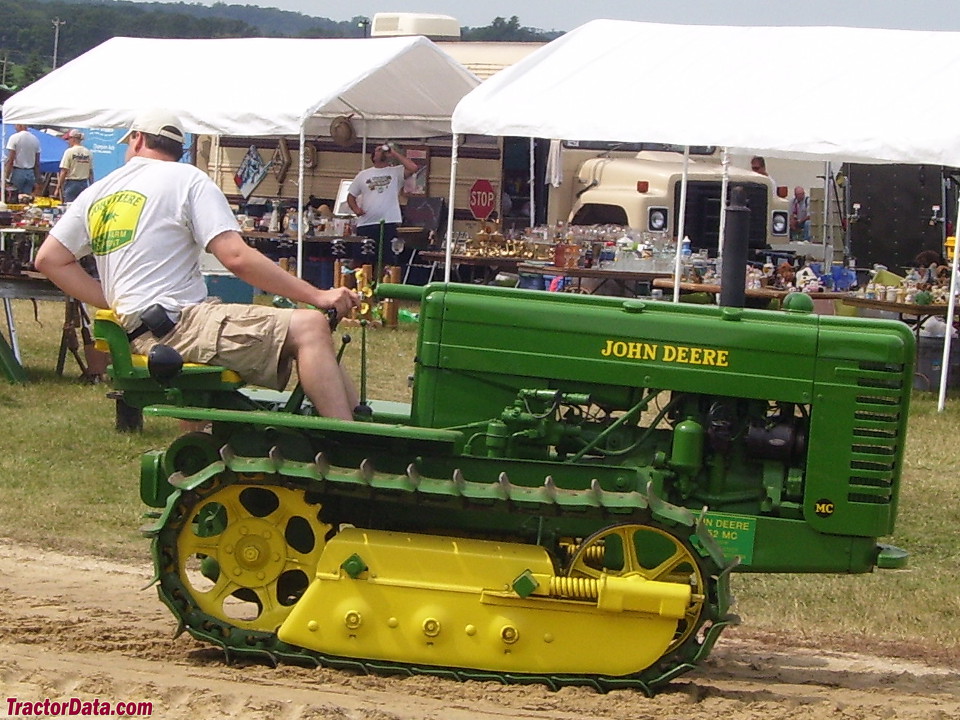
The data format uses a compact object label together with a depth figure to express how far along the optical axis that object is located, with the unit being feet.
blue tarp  85.38
